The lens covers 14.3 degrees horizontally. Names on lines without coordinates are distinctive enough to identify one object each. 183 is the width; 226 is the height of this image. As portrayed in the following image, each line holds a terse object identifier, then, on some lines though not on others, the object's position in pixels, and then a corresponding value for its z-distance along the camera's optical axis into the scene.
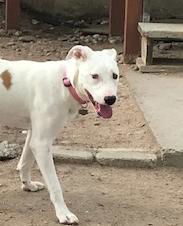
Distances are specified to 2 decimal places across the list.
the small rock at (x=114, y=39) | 9.71
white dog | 4.26
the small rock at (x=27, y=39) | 9.54
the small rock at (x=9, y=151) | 5.31
